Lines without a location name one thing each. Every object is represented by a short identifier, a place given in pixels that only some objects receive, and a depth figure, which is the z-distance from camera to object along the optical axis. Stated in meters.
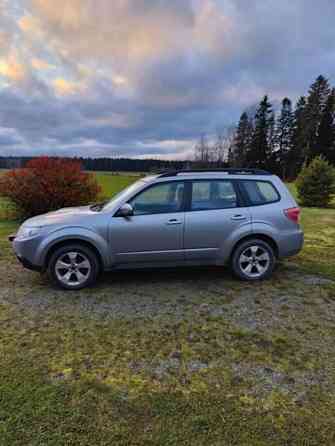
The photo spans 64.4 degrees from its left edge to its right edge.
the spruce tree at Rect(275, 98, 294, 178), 50.83
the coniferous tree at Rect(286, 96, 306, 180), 46.06
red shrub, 8.86
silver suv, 3.81
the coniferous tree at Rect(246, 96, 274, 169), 47.00
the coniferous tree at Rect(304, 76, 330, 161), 44.00
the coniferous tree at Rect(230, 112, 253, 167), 53.34
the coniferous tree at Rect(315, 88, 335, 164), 41.00
